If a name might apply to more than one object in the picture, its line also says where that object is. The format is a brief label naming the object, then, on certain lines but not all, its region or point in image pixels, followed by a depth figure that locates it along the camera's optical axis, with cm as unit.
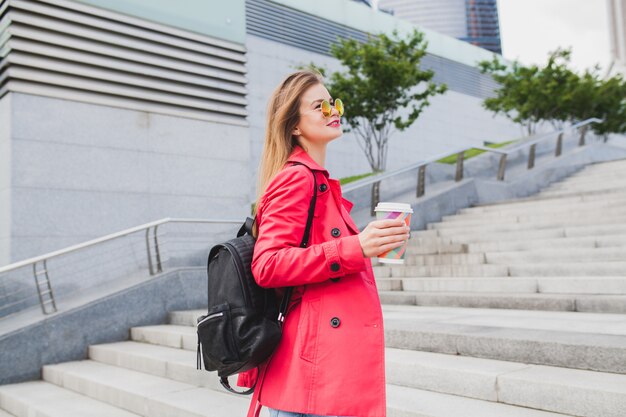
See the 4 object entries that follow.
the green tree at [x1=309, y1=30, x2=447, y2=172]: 1439
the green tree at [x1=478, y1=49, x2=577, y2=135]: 1867
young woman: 168
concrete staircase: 342
